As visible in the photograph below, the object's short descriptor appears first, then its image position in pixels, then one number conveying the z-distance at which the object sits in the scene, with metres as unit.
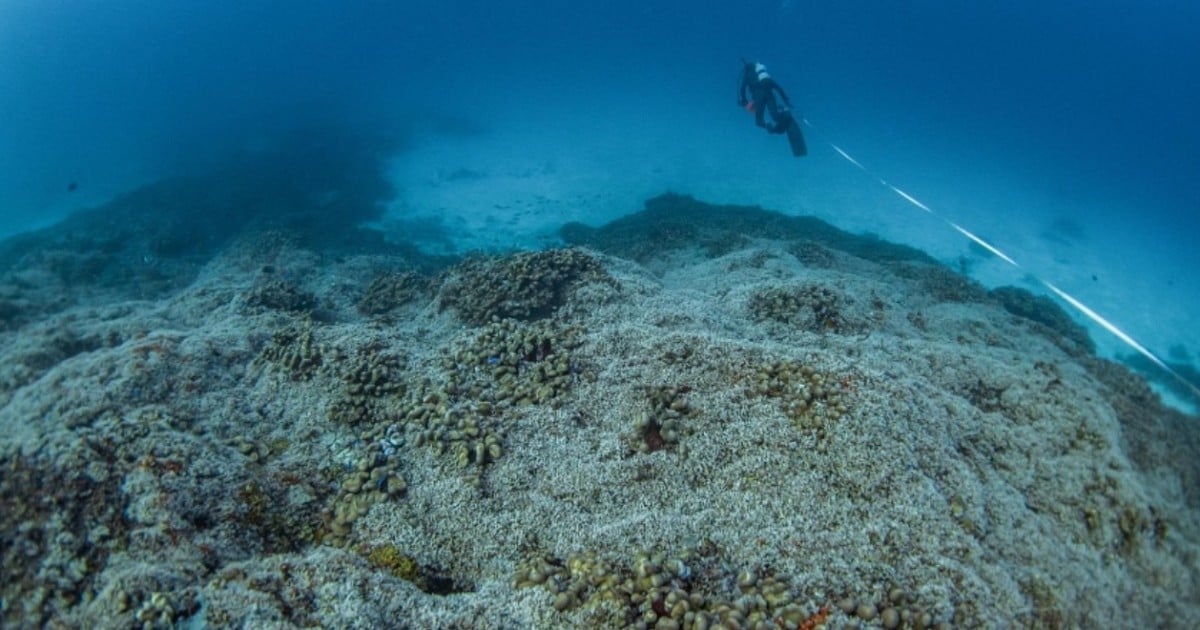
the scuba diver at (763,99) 18.38
